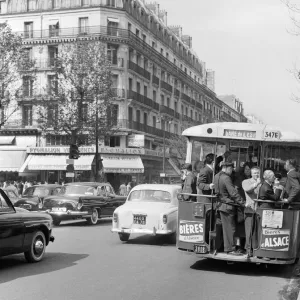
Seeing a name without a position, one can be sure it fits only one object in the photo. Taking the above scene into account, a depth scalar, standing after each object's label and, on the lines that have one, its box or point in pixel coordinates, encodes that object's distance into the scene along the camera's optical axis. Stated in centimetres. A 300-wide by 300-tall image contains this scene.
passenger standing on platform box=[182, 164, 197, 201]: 1111
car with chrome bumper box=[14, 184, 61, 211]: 1903
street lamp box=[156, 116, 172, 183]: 4839
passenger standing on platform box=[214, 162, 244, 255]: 937
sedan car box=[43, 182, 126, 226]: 1820
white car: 1317
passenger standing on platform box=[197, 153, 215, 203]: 990
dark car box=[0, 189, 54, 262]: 897
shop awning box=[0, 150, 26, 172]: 4359
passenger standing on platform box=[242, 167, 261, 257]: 923
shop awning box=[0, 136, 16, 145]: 4460
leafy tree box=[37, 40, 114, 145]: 3519
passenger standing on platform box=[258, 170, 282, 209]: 909
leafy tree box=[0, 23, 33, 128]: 3177
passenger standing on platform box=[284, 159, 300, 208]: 911
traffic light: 2638
